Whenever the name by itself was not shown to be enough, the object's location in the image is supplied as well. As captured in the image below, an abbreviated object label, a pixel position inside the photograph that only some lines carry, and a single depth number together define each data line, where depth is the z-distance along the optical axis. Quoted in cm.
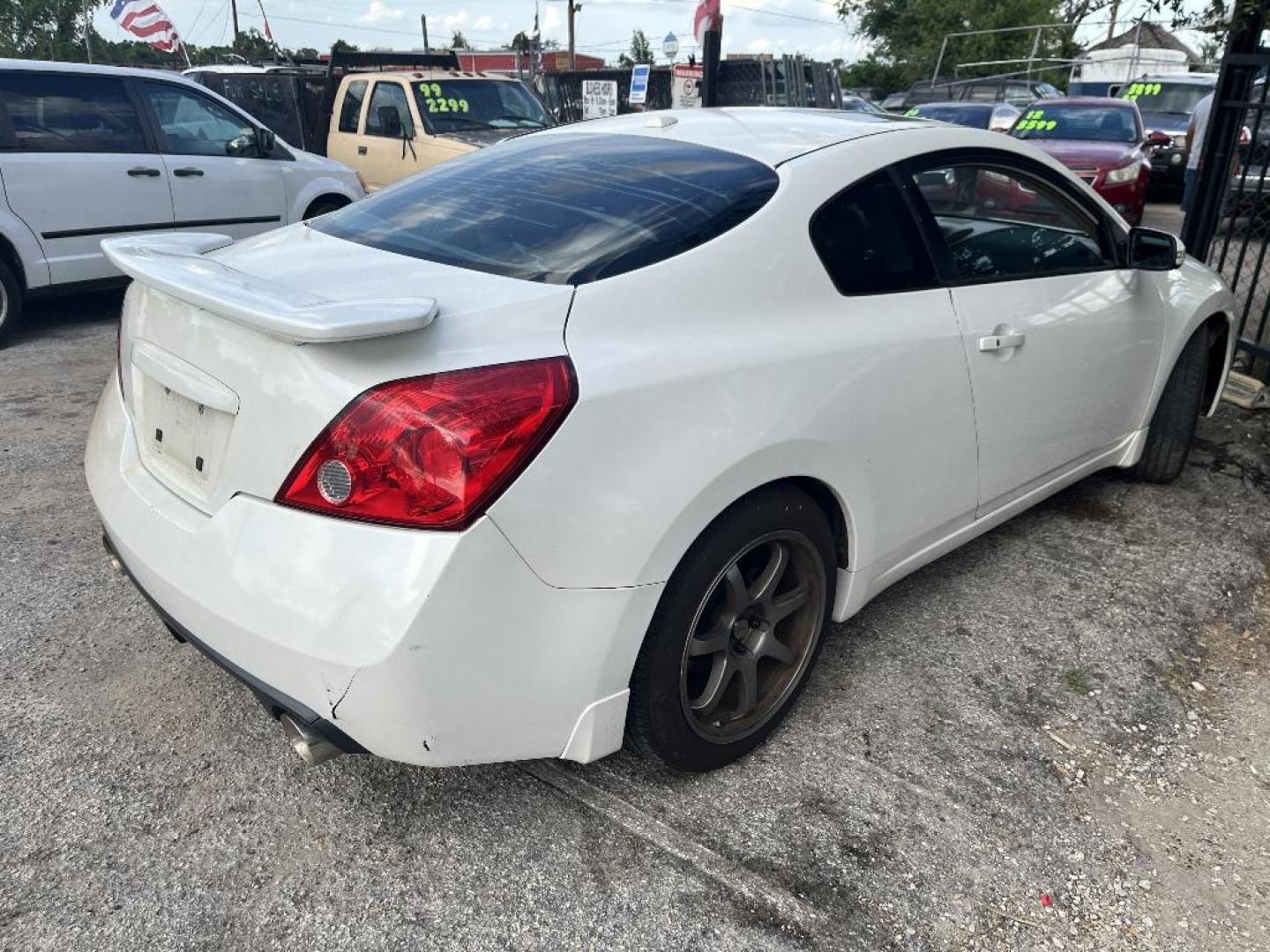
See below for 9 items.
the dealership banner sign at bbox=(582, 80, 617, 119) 1192
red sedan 1033
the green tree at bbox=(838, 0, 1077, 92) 4375
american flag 1767
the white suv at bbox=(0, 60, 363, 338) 596
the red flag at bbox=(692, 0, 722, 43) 945
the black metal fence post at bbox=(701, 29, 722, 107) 971
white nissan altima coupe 174
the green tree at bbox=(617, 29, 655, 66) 6551
